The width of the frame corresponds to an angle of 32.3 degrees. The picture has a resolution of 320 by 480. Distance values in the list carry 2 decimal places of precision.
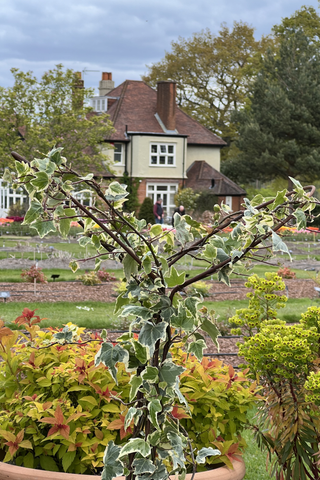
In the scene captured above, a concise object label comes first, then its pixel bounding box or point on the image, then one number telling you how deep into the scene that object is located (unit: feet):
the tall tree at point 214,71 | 134.51
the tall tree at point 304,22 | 132.36
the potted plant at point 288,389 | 8.88
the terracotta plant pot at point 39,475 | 8.60
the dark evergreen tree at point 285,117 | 101.30
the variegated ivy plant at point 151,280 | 5.82
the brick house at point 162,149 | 97.35
